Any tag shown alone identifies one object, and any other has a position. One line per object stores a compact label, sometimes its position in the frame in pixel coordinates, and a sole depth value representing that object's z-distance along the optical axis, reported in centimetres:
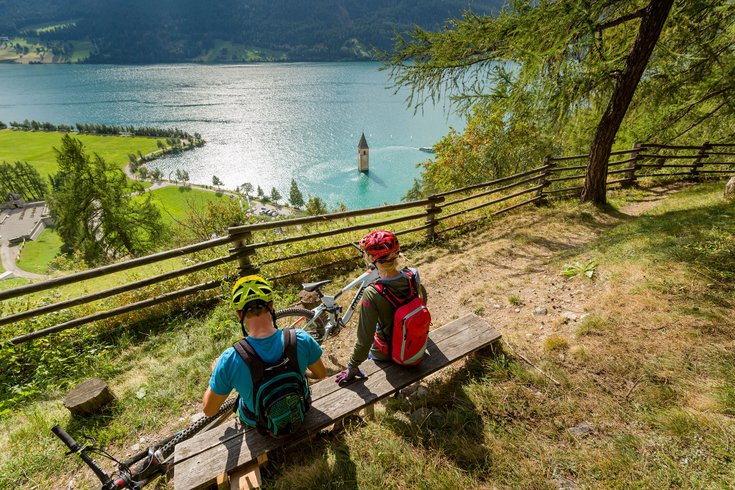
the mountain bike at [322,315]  484
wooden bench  270
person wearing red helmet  309
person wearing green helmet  250
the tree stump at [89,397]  401
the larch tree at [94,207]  2459
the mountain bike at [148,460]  254
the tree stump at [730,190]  823
